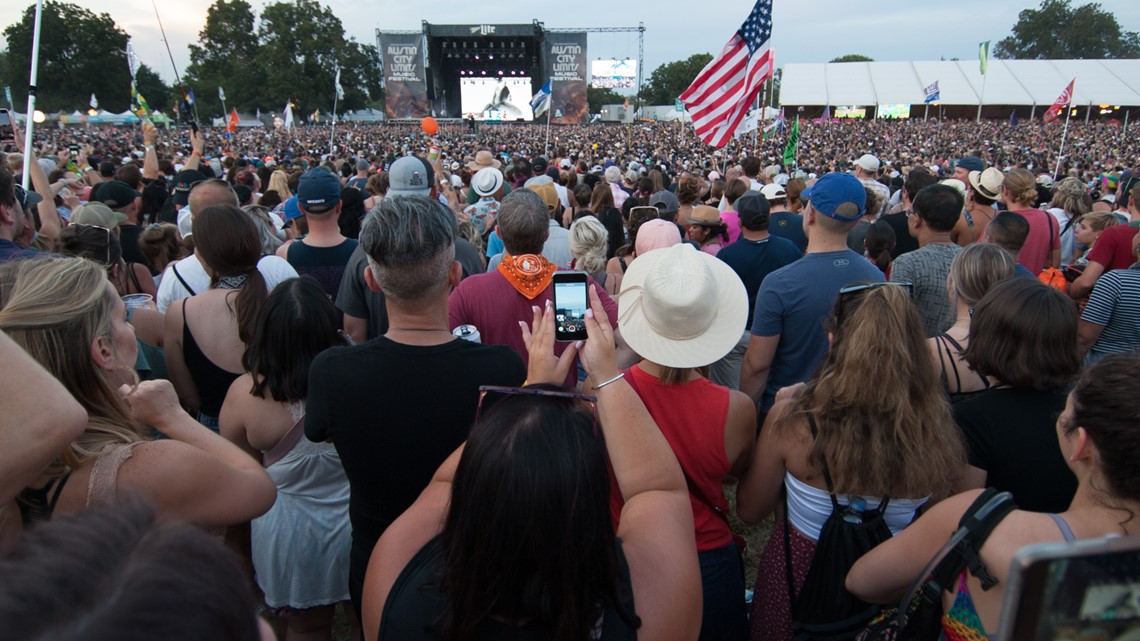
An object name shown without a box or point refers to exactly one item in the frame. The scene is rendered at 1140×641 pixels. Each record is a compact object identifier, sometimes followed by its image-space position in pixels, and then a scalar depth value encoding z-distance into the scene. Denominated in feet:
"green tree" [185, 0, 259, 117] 229.45
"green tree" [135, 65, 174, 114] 228.84
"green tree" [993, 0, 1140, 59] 297.33
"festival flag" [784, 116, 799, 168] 41.22
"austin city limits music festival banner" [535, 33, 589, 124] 176.86
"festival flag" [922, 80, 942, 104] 97.89
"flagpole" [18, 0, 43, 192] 14.48
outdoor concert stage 172.35
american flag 25.34
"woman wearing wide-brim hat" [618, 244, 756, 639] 6.06
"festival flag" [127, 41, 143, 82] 38.58
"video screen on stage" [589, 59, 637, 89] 238.07
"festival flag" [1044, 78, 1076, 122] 65.71
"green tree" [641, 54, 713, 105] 308.81
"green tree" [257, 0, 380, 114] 217.97
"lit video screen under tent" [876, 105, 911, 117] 168.86
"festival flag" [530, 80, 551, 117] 51.46
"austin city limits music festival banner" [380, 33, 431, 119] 174.81
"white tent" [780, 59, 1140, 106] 163.43
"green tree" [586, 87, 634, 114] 301.94
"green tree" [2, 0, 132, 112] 207.10
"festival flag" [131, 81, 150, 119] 46.77
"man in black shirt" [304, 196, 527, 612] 6.34
